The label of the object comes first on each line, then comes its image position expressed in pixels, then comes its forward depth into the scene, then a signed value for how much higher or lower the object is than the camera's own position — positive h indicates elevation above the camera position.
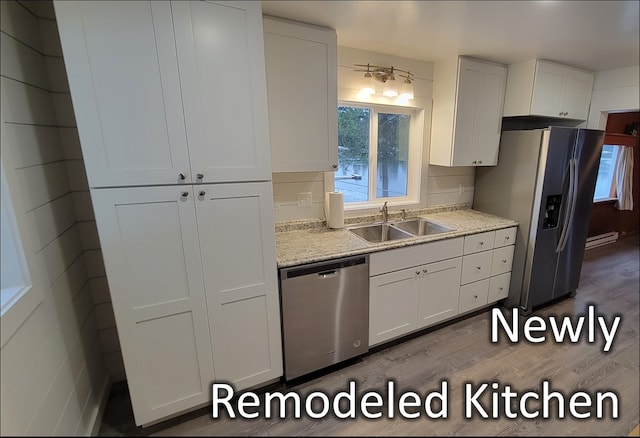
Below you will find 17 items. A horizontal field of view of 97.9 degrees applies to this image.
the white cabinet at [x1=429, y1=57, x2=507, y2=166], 2.25 +0.32
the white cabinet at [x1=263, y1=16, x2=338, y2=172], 1.61 +0.35
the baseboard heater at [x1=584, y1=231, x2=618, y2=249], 4.00 -1.34
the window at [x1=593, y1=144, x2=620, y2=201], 4.09 -0.43
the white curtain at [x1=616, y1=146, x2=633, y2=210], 3.96 -0.43
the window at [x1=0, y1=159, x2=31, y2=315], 0.89 -0.33
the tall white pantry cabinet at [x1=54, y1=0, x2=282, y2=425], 1.10 -0.11
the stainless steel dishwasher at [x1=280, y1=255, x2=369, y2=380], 1.60 -0.94
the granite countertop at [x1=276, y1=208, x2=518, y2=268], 1.64 -0.58
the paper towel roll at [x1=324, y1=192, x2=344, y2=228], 2.08 -0.42
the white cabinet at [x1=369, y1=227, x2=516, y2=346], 1.89 -0.96
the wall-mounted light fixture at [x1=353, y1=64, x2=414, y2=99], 2.12 +0.55
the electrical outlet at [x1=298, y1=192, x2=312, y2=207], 2.11 -0.34
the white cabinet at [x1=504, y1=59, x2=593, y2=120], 2.27 +0.49
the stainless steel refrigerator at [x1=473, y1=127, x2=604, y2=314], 2.21 -0.44
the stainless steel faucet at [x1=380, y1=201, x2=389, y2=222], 2.33 -0.50
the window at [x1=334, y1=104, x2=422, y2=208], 2.30 -0.03
